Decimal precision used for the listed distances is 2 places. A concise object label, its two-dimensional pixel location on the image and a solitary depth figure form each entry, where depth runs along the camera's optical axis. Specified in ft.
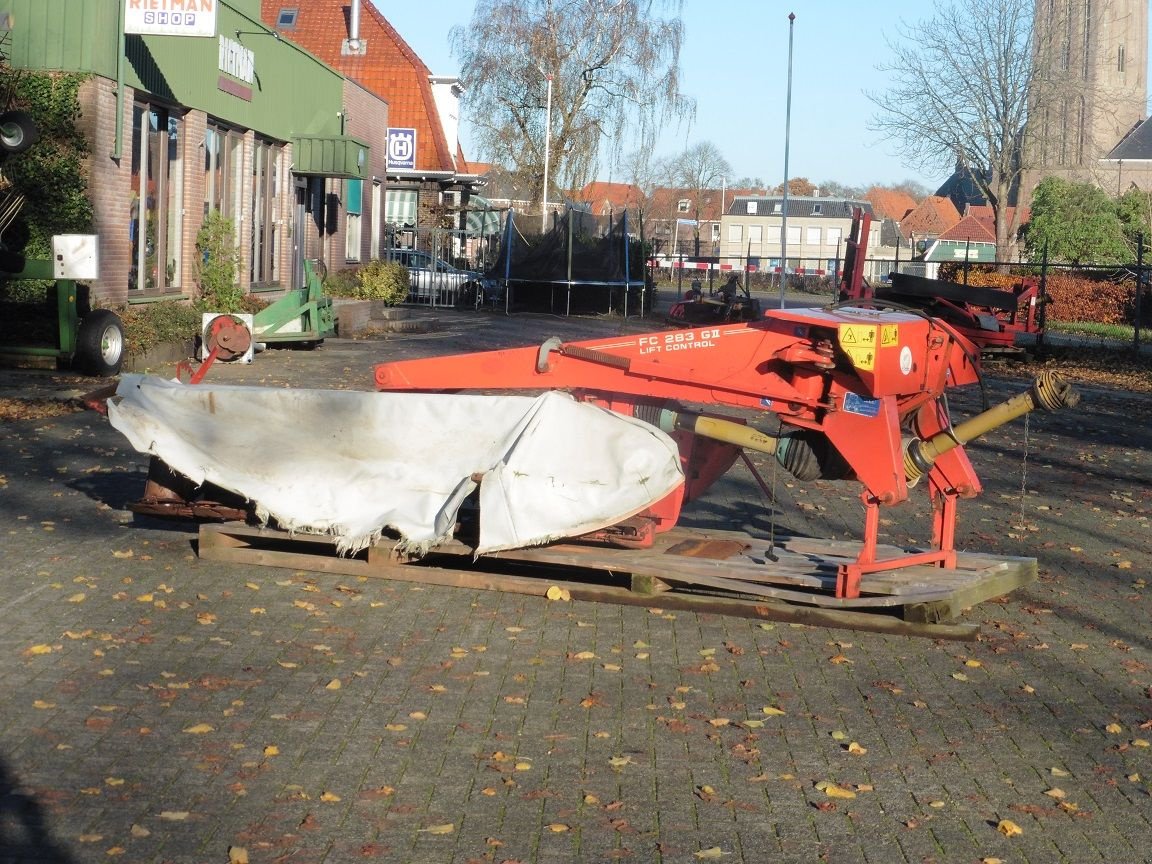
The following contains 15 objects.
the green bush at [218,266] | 75.64
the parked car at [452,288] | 129.08
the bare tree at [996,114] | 168.04
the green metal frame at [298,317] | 74.02
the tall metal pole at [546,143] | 174.29
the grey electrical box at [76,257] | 55.62
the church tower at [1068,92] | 171.70
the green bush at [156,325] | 62.49
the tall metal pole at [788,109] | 101.72
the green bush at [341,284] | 109.09
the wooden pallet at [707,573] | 24.76
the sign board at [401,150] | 155.84
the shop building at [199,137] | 63.05
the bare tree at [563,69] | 172.04
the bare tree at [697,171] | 406.62
